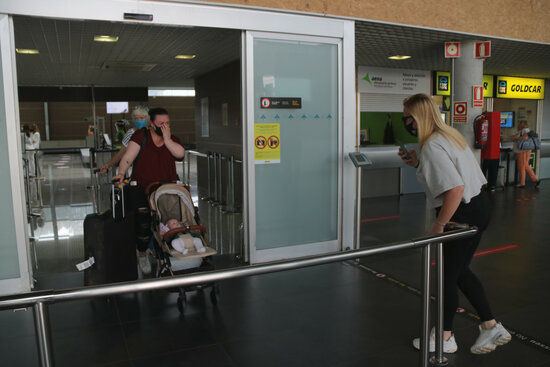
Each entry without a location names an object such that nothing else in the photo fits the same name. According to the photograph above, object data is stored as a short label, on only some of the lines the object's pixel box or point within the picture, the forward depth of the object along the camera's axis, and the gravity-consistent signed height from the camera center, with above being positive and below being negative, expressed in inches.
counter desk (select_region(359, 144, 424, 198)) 370.3 -39.8
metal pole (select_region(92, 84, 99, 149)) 491.8 -10.1
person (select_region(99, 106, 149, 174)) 178.7 +4.0
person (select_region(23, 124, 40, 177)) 494.7 -6.8
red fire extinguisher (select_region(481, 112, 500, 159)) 264.7 -9.2
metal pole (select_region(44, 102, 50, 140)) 1154.0 +29.7
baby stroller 146.4 -33.7
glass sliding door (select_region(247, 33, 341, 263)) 188.9 -7.1
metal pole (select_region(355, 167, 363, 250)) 201.0 -36.6
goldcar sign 441.4 +35.7
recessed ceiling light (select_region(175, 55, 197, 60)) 302.5 +47.0
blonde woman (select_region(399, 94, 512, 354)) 106.2 -16.5
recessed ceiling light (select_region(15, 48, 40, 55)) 277.3 +48.6
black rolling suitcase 148.6 -37.0
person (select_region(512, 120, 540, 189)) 415.5 -27.8
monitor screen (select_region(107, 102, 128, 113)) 876.1 +44.9
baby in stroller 145.6 -35.0
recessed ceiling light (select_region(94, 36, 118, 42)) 242.2 +47.9
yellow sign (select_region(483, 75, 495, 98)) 429.1 +36.7
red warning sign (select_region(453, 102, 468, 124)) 263.9 +7.2
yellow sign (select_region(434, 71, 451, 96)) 400.8 +36.7
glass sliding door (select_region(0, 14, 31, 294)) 152.8 -17.8
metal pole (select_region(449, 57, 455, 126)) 265.3 +21.5
